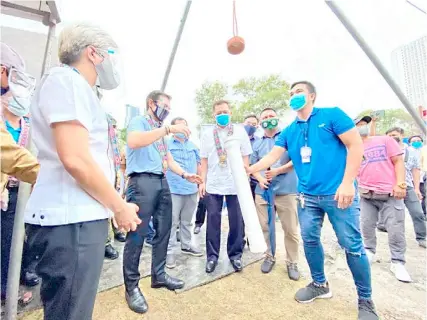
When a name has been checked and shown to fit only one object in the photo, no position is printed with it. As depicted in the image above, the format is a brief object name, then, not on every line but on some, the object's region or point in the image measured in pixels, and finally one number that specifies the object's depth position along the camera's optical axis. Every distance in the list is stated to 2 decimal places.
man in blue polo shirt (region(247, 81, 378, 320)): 2.08
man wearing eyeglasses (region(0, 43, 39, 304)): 1.57
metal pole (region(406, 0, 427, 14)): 3.22
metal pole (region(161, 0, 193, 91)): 3.13
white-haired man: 0.98
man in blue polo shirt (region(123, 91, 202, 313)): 2.20
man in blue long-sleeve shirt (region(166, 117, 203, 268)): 3.44
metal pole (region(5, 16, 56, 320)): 1.81
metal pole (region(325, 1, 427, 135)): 2.89
